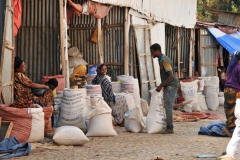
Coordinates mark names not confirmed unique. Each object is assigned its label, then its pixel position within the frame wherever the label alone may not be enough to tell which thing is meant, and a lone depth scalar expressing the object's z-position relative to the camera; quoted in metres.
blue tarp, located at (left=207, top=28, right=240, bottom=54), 22.27
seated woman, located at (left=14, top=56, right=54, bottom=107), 10.27
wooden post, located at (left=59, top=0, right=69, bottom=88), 12.20
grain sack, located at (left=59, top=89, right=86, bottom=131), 10.88
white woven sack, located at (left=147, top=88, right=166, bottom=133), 10.93
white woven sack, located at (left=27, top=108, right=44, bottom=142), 9.16
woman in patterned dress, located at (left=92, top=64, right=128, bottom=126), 12.18
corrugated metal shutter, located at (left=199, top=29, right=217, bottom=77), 23.14
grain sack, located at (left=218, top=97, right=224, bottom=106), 19.47
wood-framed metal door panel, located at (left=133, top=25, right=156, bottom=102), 16.39
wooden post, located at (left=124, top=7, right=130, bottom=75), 15.37
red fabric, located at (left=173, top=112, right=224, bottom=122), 14.22
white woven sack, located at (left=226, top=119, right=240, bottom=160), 7.41
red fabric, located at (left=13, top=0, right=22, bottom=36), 10.57
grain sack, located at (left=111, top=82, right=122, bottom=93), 13.94
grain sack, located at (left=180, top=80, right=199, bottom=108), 16.92
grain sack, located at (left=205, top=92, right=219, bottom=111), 17.95
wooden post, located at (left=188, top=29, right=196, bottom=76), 21.84
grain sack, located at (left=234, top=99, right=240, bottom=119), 7.81
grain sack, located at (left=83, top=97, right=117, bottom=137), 10.41
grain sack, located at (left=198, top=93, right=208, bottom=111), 17.58
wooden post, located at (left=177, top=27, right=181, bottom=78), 20.55
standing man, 10.75
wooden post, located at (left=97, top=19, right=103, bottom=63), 14.31
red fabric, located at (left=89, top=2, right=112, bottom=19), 13.68
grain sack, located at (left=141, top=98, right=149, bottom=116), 14.38
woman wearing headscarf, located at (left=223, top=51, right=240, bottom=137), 10.20
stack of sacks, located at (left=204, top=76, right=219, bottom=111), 17.97
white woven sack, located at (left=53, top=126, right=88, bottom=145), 8.93
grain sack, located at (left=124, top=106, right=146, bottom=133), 11.09
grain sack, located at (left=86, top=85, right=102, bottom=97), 11.89
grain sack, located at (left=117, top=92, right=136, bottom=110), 12.76
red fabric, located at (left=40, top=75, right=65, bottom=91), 11.95
